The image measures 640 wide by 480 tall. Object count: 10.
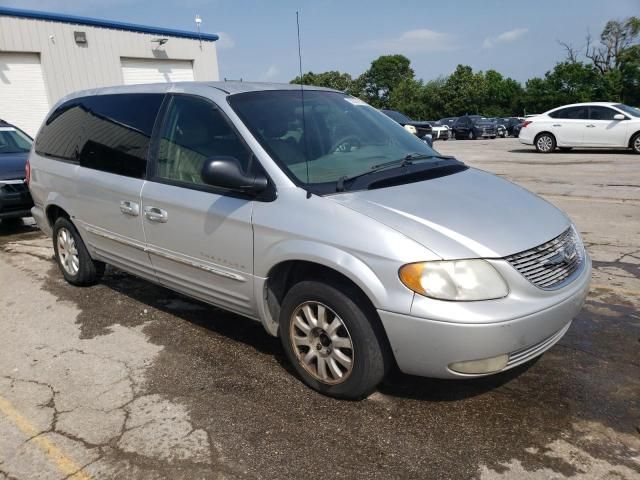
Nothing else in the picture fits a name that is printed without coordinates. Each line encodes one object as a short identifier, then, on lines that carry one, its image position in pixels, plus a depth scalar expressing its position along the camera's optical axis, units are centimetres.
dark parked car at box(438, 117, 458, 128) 3205
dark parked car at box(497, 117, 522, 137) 3277
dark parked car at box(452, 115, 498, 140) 3020
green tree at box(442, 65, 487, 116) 5559
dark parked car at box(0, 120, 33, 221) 729
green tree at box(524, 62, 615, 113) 4544
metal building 1572
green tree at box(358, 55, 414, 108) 9081
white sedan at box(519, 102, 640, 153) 1483
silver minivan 259
